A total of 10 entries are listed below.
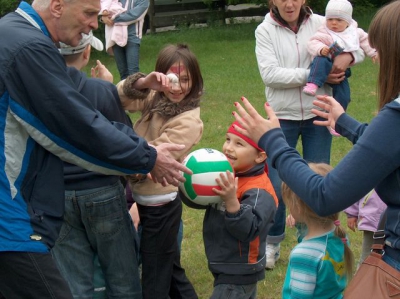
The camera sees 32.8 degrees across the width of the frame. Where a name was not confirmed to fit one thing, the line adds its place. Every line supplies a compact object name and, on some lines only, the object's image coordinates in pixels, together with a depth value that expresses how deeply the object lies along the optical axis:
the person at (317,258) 3.46
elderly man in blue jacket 2.98
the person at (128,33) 10.74
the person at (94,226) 3.93
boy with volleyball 3.84
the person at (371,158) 2.50
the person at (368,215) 4.18
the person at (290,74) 5.34
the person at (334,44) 5.27
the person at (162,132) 4.33
